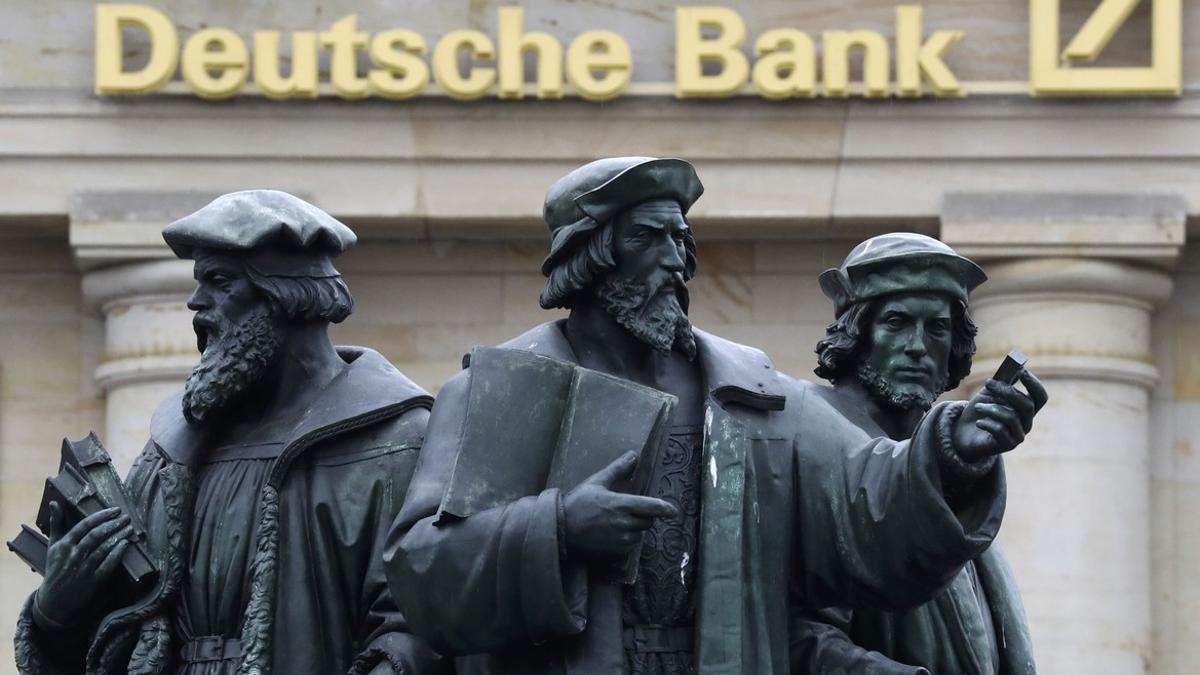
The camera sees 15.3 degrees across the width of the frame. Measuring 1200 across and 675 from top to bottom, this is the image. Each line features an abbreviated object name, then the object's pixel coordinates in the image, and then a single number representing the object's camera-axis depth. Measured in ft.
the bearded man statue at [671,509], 39.40
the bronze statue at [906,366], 42.19
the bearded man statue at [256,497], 42.24
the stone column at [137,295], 99.14
